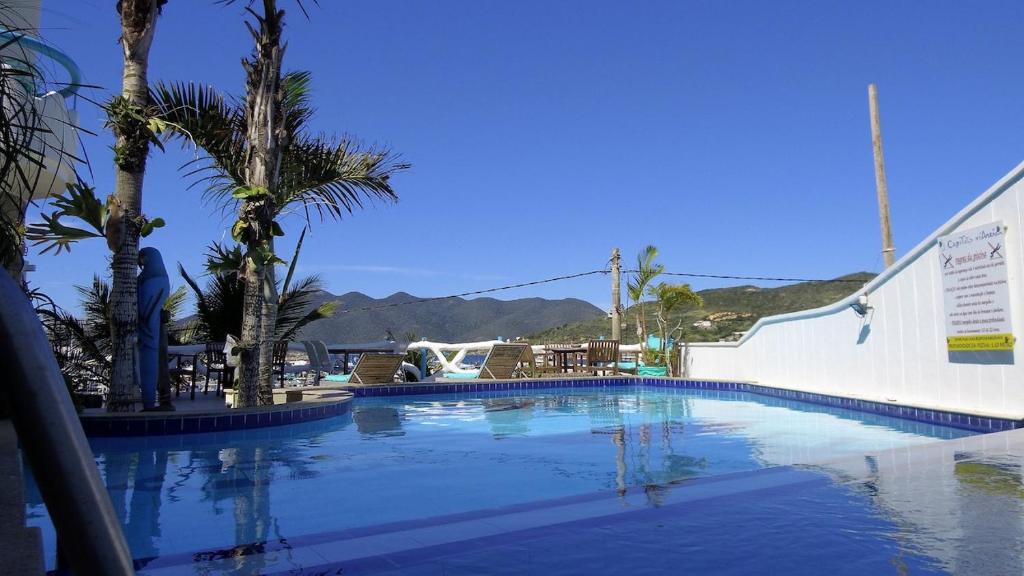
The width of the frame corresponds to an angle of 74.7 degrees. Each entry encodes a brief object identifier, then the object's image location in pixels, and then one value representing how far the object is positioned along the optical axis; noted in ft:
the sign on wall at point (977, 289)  22.22
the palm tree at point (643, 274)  55.67
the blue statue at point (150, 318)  25.23
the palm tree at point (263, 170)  26.37
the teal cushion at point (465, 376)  53.91
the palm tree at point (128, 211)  23.95
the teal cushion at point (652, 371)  49.93
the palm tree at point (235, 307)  38.54
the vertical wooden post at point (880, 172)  38.42
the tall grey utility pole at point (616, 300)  54.97
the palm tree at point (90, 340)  28.12
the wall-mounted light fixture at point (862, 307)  29.63
